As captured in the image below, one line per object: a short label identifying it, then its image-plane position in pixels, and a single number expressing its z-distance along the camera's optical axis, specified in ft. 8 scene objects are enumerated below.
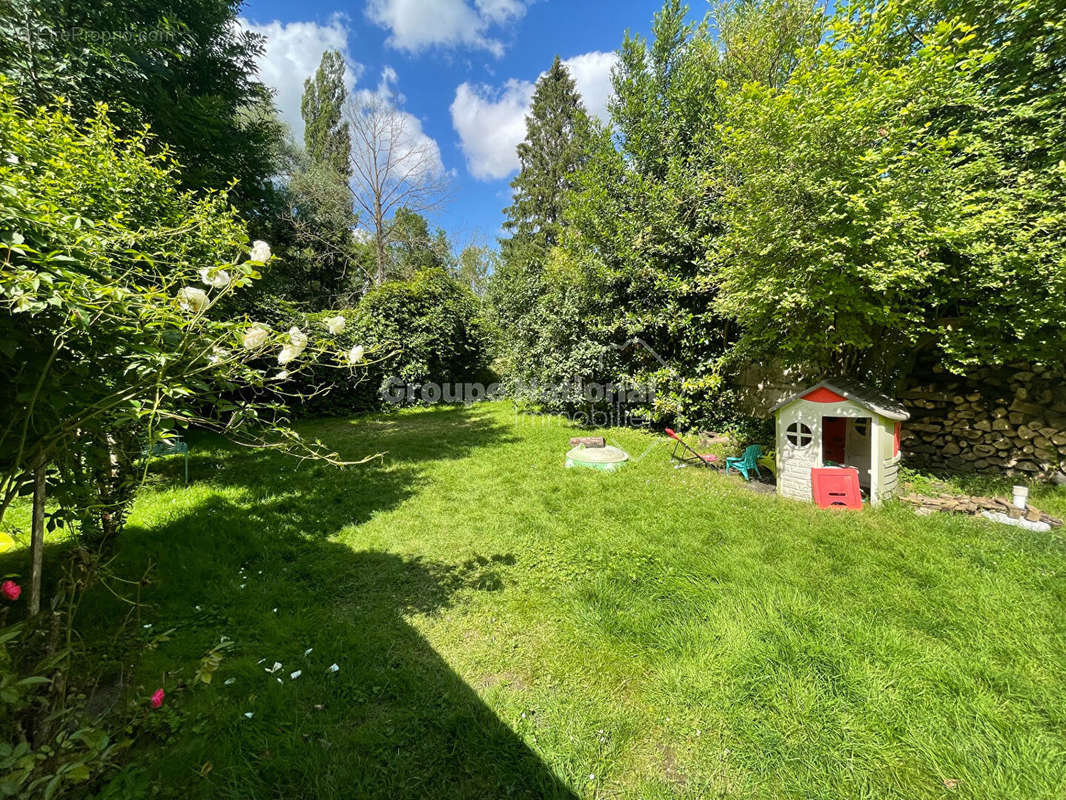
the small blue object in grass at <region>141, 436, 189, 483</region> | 16.22
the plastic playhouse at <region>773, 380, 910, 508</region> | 13.69
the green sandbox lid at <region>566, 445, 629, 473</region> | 19.61
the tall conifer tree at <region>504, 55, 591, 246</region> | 67.05
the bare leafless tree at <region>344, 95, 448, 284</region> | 38.55
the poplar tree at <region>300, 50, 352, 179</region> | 62.80
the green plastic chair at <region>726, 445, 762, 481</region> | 17.67
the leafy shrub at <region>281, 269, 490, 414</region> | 38.19
